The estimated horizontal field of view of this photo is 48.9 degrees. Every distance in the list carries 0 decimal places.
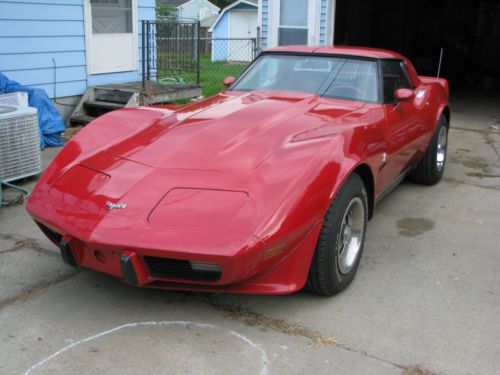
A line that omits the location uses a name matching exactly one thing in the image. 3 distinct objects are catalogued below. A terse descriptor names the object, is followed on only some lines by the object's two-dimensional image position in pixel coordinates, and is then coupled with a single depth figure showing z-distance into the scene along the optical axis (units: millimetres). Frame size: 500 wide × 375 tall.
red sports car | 2748
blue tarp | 7133
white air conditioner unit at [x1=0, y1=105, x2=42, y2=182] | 5344
